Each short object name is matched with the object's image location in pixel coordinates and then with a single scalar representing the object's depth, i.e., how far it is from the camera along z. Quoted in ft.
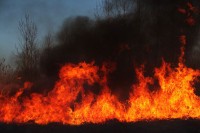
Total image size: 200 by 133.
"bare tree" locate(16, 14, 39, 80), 105.60
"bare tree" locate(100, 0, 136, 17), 96.93
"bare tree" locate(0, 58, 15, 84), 90.87
